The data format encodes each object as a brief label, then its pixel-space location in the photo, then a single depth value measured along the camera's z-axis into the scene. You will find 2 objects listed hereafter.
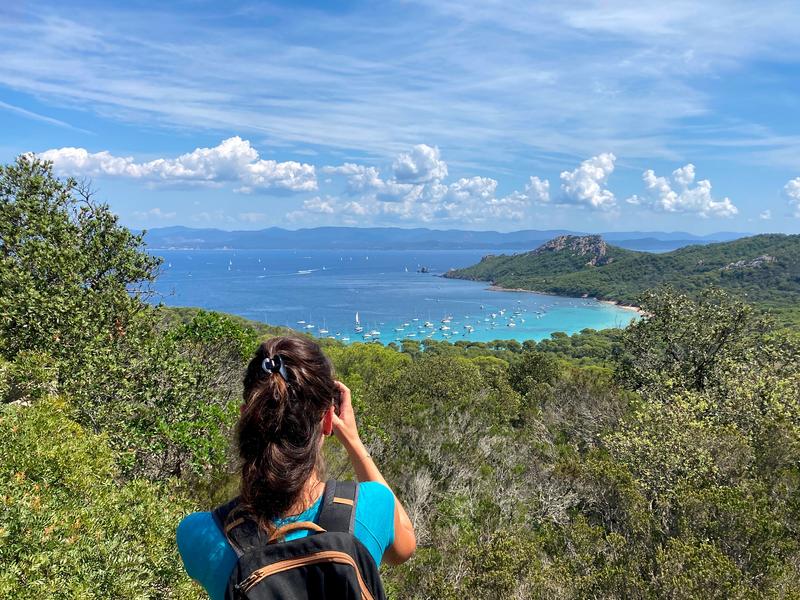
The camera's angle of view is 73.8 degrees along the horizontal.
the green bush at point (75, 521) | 4.35
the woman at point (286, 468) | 1.65
